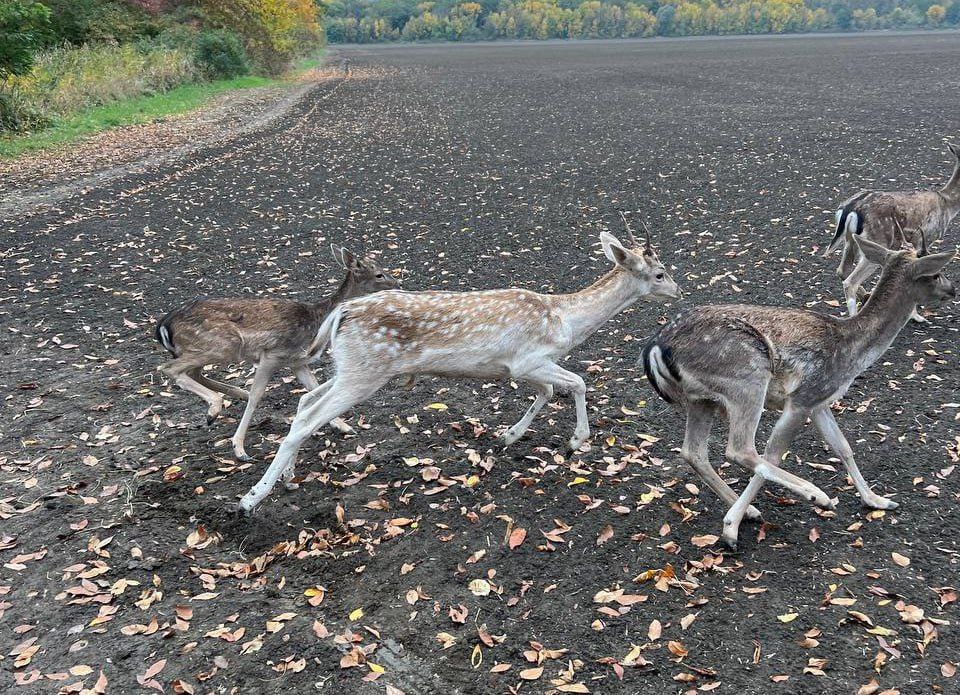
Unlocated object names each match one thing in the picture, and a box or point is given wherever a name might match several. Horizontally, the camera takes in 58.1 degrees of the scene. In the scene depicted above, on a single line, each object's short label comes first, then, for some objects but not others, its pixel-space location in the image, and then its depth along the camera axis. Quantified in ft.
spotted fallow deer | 18.86
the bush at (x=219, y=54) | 123.34
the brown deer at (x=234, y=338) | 21.79
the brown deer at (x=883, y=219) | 28.02
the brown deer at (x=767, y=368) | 16.66
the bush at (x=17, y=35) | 62.02
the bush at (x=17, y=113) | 67.56
